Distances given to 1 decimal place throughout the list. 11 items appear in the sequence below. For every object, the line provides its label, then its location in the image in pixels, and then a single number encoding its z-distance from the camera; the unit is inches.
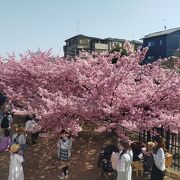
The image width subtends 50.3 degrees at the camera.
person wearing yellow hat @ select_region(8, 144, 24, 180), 192.0
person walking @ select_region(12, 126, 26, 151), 232.2
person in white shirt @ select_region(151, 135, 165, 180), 175.9
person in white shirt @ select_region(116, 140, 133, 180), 173.7
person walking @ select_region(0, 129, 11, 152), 269.2
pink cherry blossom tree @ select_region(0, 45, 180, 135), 207.7
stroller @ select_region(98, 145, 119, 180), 206.0
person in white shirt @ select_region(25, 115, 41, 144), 272.4
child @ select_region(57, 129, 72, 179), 209.8
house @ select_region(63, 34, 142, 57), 1512.7
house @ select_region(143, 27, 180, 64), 1151.4
